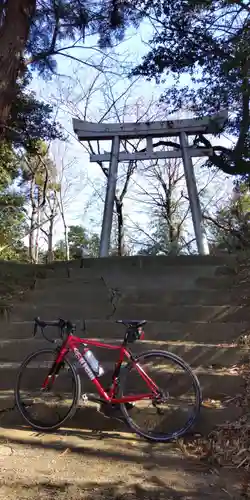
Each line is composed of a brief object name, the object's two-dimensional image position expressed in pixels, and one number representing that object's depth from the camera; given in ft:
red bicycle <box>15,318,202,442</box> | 10.71
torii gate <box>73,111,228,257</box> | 31.32
